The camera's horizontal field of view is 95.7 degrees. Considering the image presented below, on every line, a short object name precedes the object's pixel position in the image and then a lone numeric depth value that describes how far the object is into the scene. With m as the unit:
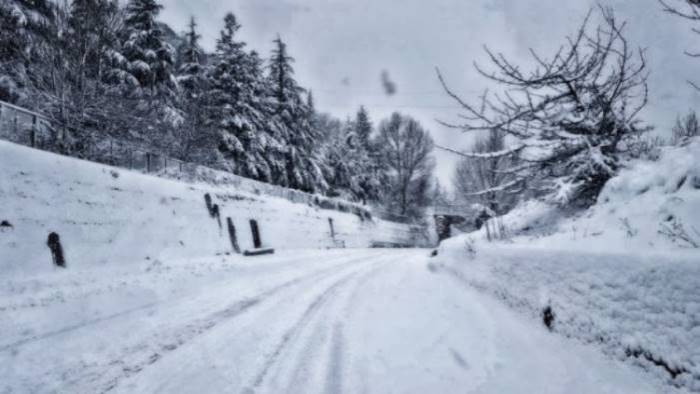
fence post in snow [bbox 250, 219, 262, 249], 12.23
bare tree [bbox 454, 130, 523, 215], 19.18
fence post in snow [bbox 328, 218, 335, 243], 19.33
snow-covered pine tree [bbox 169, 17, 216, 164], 14.62
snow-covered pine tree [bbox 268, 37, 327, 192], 23.77
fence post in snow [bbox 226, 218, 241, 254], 10.91
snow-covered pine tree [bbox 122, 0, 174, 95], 16.64
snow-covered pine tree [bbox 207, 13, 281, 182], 18.83
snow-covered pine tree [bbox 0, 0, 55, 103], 9.96
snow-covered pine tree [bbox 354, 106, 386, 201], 33.72
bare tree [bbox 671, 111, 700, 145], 8.05
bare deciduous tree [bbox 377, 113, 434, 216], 36.09
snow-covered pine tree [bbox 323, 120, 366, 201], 30.06
